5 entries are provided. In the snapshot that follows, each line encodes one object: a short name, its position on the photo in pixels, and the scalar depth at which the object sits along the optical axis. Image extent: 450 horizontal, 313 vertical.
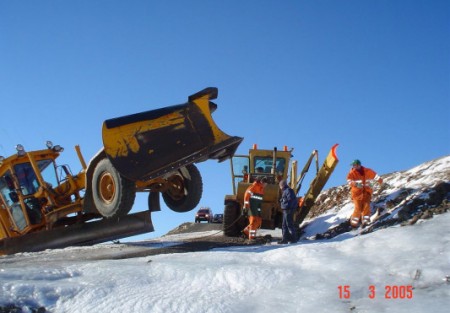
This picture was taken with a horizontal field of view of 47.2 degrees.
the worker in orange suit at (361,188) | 9.14
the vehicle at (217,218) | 22.86
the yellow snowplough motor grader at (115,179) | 8.40
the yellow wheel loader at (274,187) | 11.20
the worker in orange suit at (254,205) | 10.31
